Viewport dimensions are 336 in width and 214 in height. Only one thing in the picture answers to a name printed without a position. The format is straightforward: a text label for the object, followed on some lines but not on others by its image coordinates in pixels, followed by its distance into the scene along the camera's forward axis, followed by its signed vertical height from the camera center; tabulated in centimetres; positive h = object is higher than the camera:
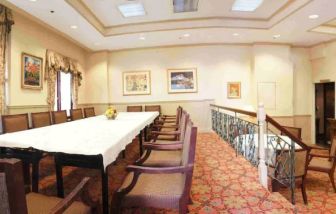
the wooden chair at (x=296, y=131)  389 -53
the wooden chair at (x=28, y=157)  206 -51
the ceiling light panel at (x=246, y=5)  463 +204
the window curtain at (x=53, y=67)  546 +96
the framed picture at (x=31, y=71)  464 +72
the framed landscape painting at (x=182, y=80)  720 +70
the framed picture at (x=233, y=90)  718 +36
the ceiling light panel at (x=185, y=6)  457 +202
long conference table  162 -33
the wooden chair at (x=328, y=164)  378 -113
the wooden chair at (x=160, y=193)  147 -60
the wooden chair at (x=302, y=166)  328 -97
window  621 +35
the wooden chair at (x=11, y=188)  73 -27
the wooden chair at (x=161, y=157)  223 -58
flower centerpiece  393 -19
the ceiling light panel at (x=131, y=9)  468 +202
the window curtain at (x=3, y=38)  406 +123
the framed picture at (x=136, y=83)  737 +66
